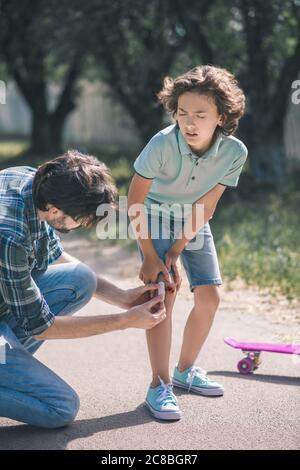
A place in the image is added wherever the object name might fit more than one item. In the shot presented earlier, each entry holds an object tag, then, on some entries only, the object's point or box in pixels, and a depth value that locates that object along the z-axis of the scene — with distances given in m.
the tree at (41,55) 12.84
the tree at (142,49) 11.99
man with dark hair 3.18
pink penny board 4.21
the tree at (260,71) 10.66
